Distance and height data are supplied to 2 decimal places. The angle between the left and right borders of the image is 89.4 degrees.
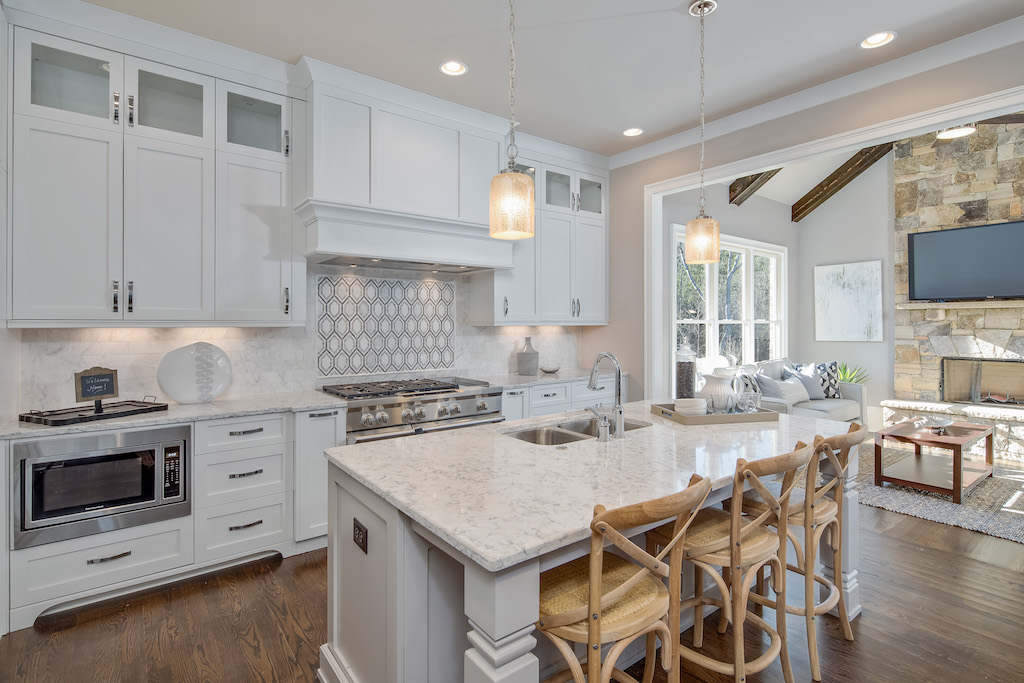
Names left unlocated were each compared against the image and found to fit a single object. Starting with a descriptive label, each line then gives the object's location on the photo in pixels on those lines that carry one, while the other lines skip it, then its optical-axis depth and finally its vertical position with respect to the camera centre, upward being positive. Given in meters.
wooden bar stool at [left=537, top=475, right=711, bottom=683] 1.20 -0.68
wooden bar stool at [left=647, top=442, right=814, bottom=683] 1.60 -0.69
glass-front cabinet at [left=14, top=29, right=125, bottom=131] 2.37 +1.29
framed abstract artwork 6.47 +0.55
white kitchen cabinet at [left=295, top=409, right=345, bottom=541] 2.91 -0.66
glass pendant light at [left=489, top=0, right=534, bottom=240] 1.83 +0.51
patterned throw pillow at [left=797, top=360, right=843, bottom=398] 5.82 -0.38
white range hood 3.00 +0.69
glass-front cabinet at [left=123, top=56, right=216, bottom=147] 2.62 +1.30
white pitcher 2.51 -0.24
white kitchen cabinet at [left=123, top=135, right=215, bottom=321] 2.63 +0.62
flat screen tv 5.25 +0.85
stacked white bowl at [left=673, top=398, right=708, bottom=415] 2.46 -0.29
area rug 3.36 -1.16
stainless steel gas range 3.07 -0.38
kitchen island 1.15 -0.44
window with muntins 5.84 +0.50
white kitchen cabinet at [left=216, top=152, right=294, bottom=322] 2.89 +0.62
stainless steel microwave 2.23 -0.62
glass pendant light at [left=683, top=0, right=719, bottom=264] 2.55 +0.53
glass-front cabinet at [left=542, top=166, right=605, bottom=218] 4.39 +1.35
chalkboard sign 2.45 -0.17
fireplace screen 5.30 -0.40
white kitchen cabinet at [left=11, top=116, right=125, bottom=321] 2.38 +0.60
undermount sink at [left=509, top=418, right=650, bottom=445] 2.30 -0.39
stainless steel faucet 2.12 -0.28
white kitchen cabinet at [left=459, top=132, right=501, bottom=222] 3.59 +1.22
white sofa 5.26 -0.63
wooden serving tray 2.38 -0.34
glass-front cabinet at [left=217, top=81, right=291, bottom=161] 2.89 +1.31
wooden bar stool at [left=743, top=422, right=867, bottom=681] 1.87 -0.67
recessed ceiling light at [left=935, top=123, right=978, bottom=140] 5.34 +2.22
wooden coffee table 3.82 -1.06
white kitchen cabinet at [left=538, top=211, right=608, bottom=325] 4.34 +0.66
